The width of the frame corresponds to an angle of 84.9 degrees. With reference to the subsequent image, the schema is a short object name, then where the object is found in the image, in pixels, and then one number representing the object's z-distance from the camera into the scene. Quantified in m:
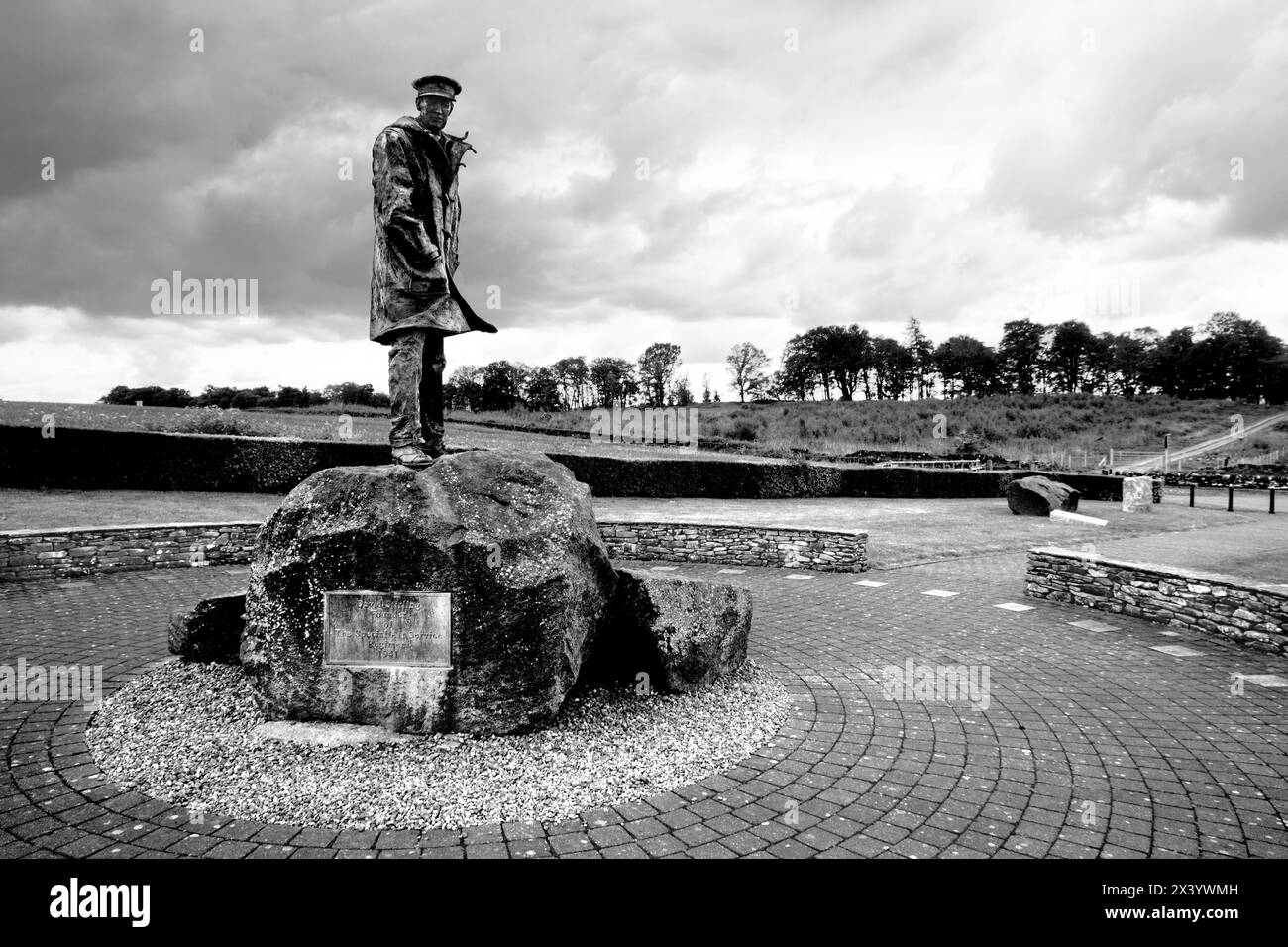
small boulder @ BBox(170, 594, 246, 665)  6.13
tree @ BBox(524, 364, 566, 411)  83.84
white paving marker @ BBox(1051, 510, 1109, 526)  20.86
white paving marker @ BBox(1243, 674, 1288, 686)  6.58
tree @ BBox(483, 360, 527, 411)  64.25
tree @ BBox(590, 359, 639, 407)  93.50
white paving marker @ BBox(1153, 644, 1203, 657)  7.63
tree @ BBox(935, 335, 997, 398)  98.38
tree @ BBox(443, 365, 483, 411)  59.72
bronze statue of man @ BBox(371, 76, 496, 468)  5.73
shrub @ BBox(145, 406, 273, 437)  22.12
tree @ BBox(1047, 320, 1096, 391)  98.56
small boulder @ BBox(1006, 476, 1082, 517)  22.72
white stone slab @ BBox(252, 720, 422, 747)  4.76
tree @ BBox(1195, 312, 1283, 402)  86.50
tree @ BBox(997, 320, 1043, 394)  100.12
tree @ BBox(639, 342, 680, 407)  94.12
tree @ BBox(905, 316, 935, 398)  102.12
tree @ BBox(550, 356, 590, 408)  92.12
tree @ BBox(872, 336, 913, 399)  99.12
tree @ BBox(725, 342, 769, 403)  103.94
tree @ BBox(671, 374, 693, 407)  91.38
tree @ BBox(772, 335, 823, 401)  98.62
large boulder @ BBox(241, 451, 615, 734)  4.93
